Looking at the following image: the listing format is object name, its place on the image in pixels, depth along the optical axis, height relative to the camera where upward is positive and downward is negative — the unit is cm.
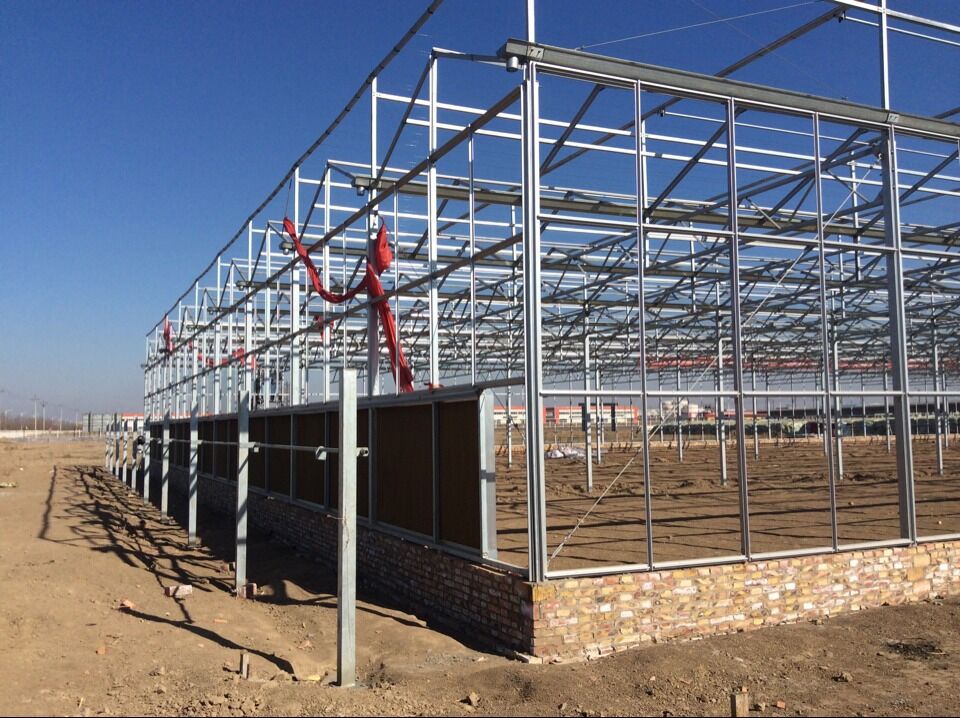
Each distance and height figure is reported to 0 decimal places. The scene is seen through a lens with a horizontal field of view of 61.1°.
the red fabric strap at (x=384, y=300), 1121 +185
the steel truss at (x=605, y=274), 841 +313
